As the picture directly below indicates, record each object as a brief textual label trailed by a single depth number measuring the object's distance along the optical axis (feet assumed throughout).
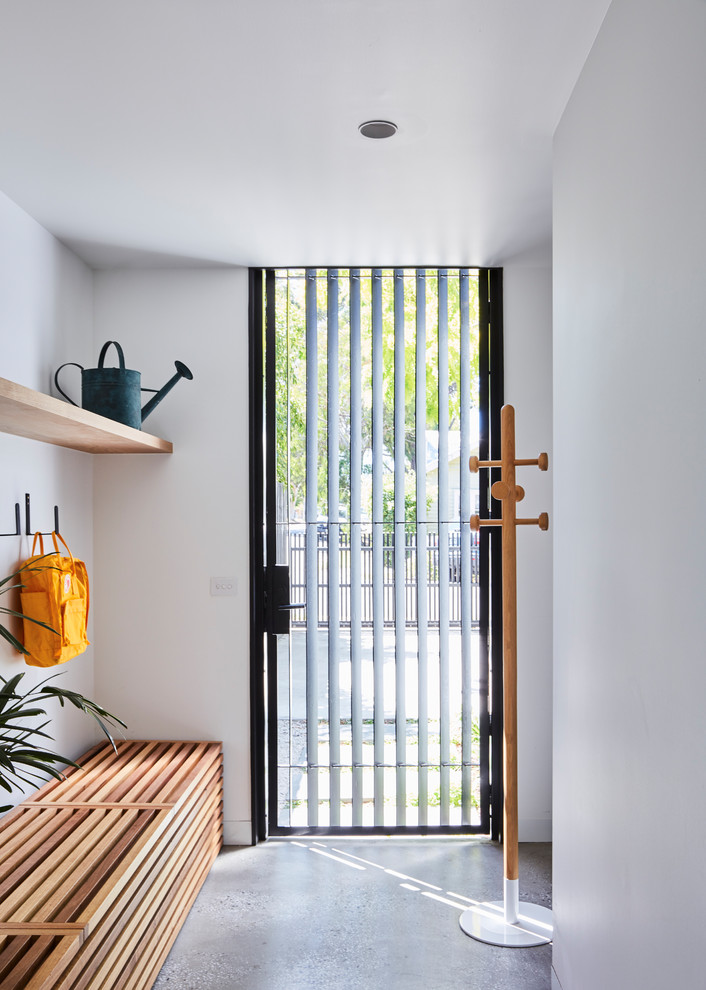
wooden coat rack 8.48
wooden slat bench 5.61
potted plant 5.41
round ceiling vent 6.89
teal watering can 9.54
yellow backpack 8.52
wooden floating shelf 6.50
